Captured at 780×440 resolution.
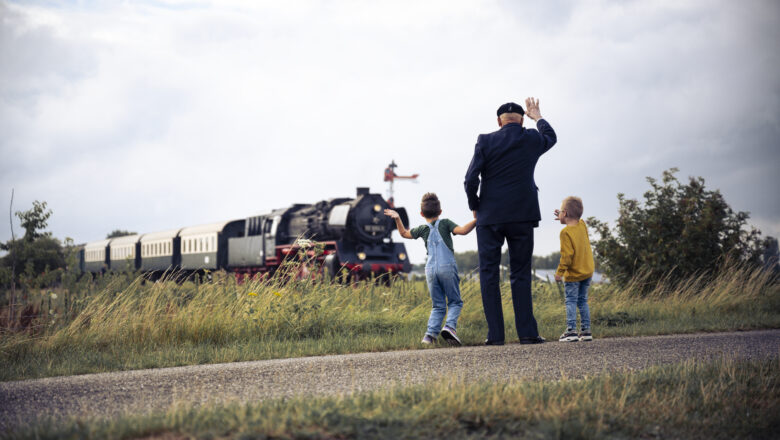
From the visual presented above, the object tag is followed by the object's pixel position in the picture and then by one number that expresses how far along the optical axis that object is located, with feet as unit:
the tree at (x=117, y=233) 229.95
